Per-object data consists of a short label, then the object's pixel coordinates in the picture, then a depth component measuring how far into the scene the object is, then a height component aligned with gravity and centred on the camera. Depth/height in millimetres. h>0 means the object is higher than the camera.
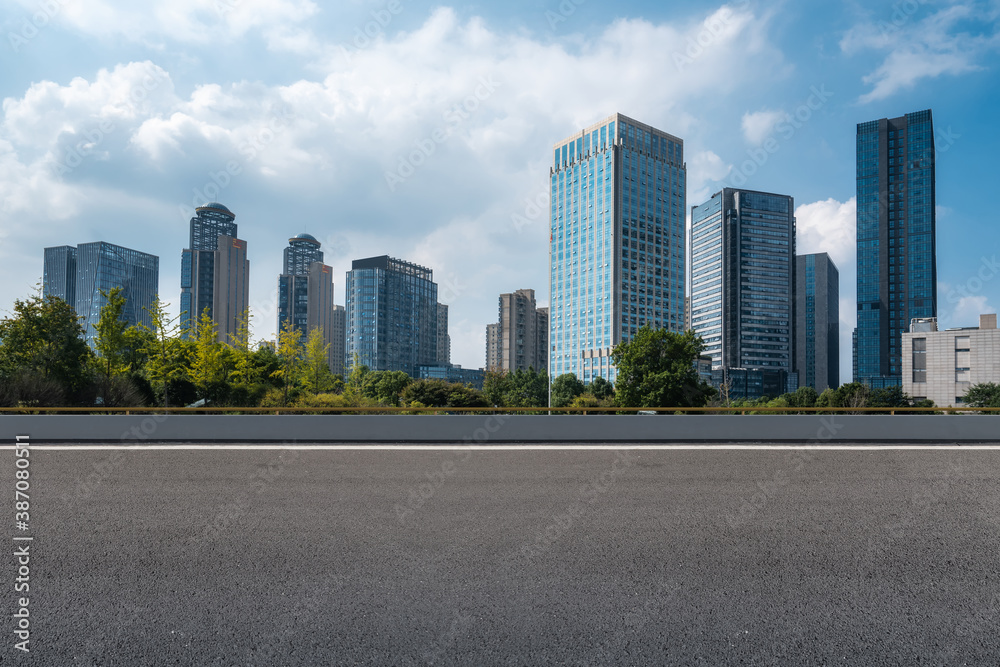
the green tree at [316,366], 36438 -1015
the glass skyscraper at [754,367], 195625 -4918
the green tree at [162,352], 28953 -73
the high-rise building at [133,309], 179025 +14611
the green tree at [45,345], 26016 +254
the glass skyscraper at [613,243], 158625 +35371
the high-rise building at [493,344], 184375 +3085
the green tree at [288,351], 34375 +34
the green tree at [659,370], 50344 -1659
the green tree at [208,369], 29995 -1049
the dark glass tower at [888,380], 194088 -9486
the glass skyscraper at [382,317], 185250 +12800
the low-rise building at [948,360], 96000 -902
